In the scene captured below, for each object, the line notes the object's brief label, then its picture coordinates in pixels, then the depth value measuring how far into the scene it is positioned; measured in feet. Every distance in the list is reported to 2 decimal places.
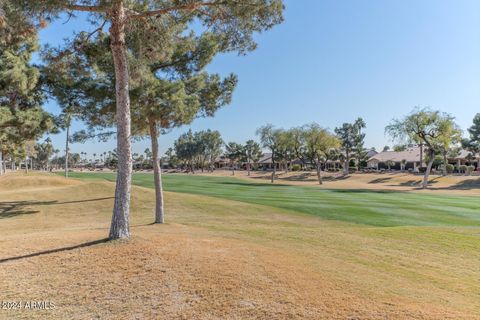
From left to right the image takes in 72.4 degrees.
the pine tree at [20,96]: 57.00
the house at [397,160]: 278.05
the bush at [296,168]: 303.62
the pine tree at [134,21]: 29.76
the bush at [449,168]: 216.95
